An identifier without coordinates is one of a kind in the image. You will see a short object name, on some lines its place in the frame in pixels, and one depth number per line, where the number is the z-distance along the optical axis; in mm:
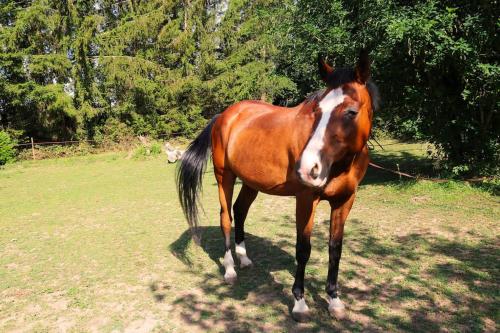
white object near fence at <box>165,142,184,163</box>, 14977
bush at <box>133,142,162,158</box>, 16939
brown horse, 2277
